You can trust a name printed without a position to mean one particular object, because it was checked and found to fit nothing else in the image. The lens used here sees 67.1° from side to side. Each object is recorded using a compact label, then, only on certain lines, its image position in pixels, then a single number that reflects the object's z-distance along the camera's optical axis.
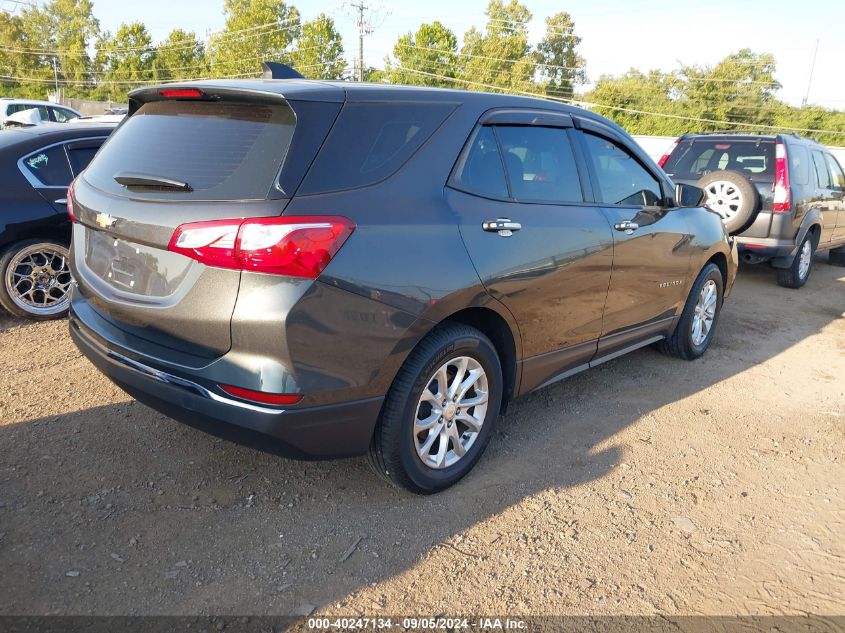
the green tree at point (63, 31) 66.81
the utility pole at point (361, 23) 45.81
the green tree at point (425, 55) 58.25
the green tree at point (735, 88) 51.59
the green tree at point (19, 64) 63.28
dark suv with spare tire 7.65
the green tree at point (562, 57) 68.69
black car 4.80
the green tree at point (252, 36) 54.62
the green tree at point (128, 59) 62.03
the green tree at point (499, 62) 58.94
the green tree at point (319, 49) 53.84
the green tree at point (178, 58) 64.19
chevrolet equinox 2.32
